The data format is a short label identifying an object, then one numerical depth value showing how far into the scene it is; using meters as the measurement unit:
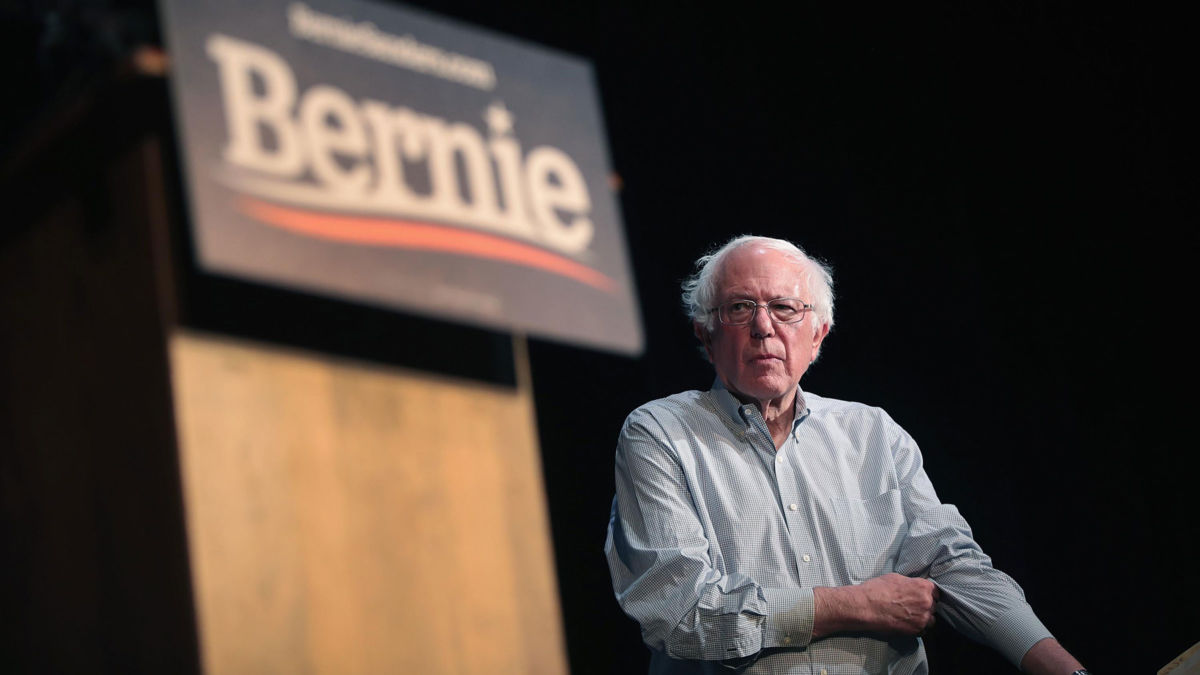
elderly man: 7.35
